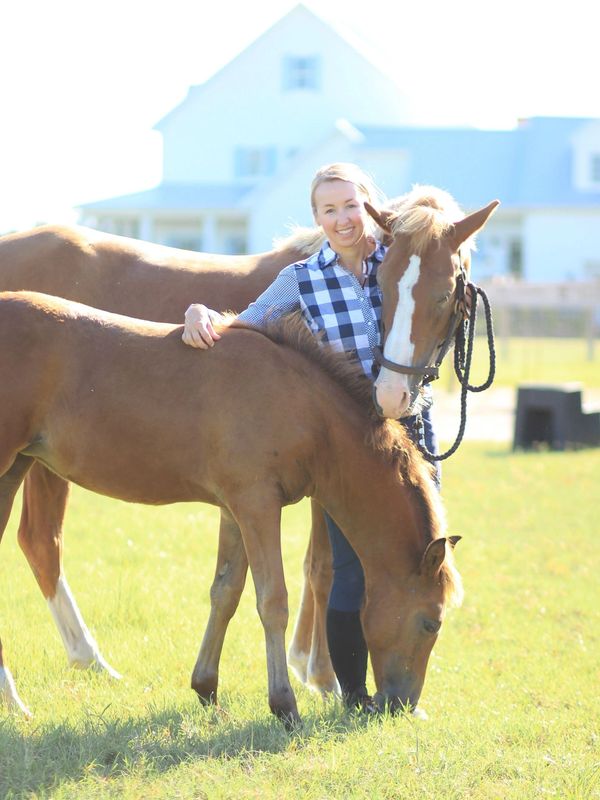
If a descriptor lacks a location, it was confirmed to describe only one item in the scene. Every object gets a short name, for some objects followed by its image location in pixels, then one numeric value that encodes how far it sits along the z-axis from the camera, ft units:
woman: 30.71
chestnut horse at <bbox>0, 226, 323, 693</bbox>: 37.24
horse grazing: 28.02
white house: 231.50
